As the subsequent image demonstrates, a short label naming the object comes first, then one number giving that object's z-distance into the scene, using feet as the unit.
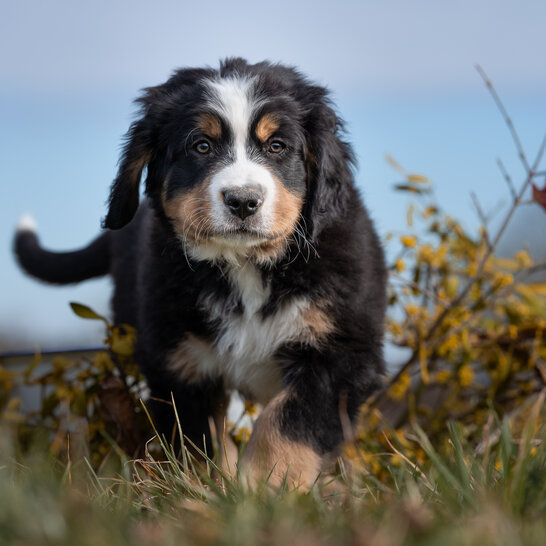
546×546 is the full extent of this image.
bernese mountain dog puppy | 7.80
